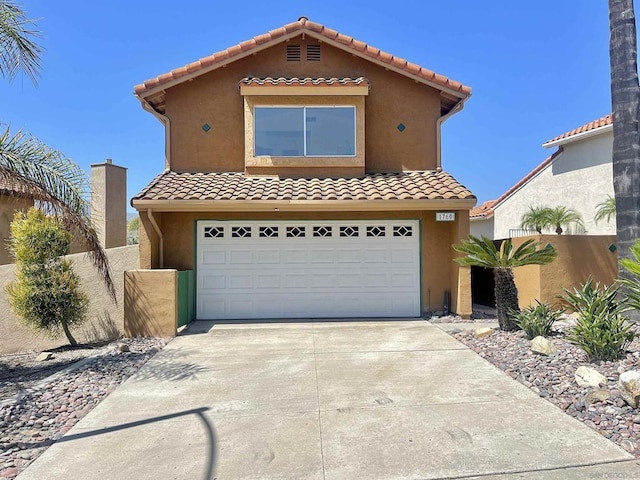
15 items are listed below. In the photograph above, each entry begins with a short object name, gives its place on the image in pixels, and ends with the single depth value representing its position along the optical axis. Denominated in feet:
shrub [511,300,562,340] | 25.23
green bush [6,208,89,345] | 28.43
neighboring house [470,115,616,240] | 56.54
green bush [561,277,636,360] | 19.70
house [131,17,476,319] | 34.32
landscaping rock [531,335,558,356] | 22.04
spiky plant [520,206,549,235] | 63.77
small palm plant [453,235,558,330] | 28.04
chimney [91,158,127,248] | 55.57
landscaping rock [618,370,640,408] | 15.23
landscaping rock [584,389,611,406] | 16.14
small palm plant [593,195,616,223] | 53.11
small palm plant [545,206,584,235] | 61.52
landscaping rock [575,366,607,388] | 17.42
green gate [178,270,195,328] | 32.22
